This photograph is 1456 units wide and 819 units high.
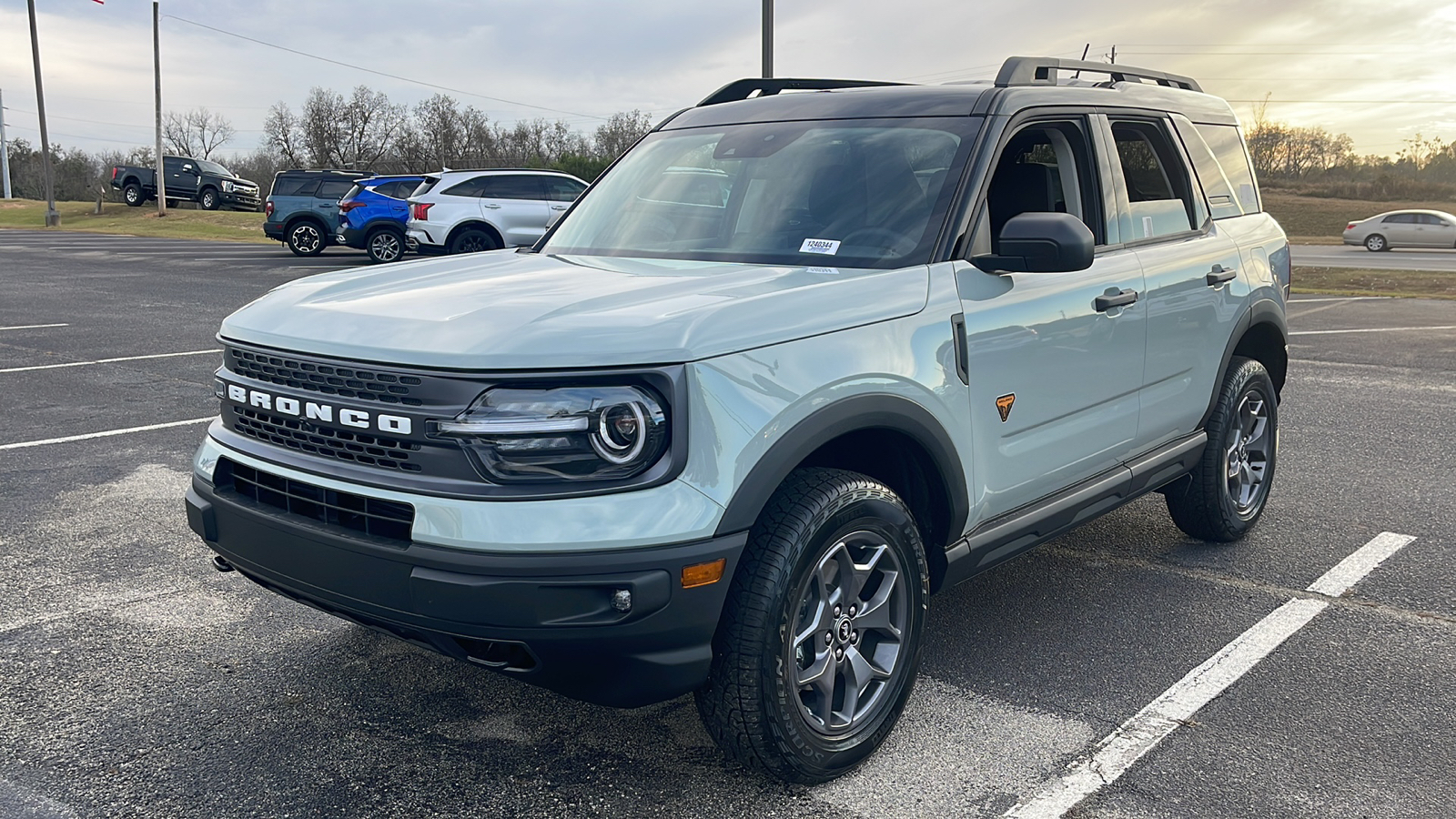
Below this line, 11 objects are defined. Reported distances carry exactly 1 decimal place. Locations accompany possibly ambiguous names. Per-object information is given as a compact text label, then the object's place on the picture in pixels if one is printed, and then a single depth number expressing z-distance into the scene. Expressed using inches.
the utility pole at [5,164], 2731.3
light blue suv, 101.0
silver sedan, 1550.2
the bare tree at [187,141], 4276.6
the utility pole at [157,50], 1541.6
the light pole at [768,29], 771.4
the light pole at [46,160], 1565.0
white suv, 761.0
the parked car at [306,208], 979.9
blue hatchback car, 877.2
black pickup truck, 1729.8
